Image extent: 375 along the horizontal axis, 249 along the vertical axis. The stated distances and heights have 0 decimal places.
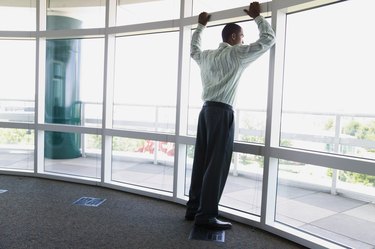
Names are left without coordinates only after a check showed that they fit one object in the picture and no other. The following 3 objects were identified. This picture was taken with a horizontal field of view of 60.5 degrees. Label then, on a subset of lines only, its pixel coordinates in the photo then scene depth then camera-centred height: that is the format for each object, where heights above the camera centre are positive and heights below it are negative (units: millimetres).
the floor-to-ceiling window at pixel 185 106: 2402 +11
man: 2582 -26
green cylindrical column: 4246 +206
